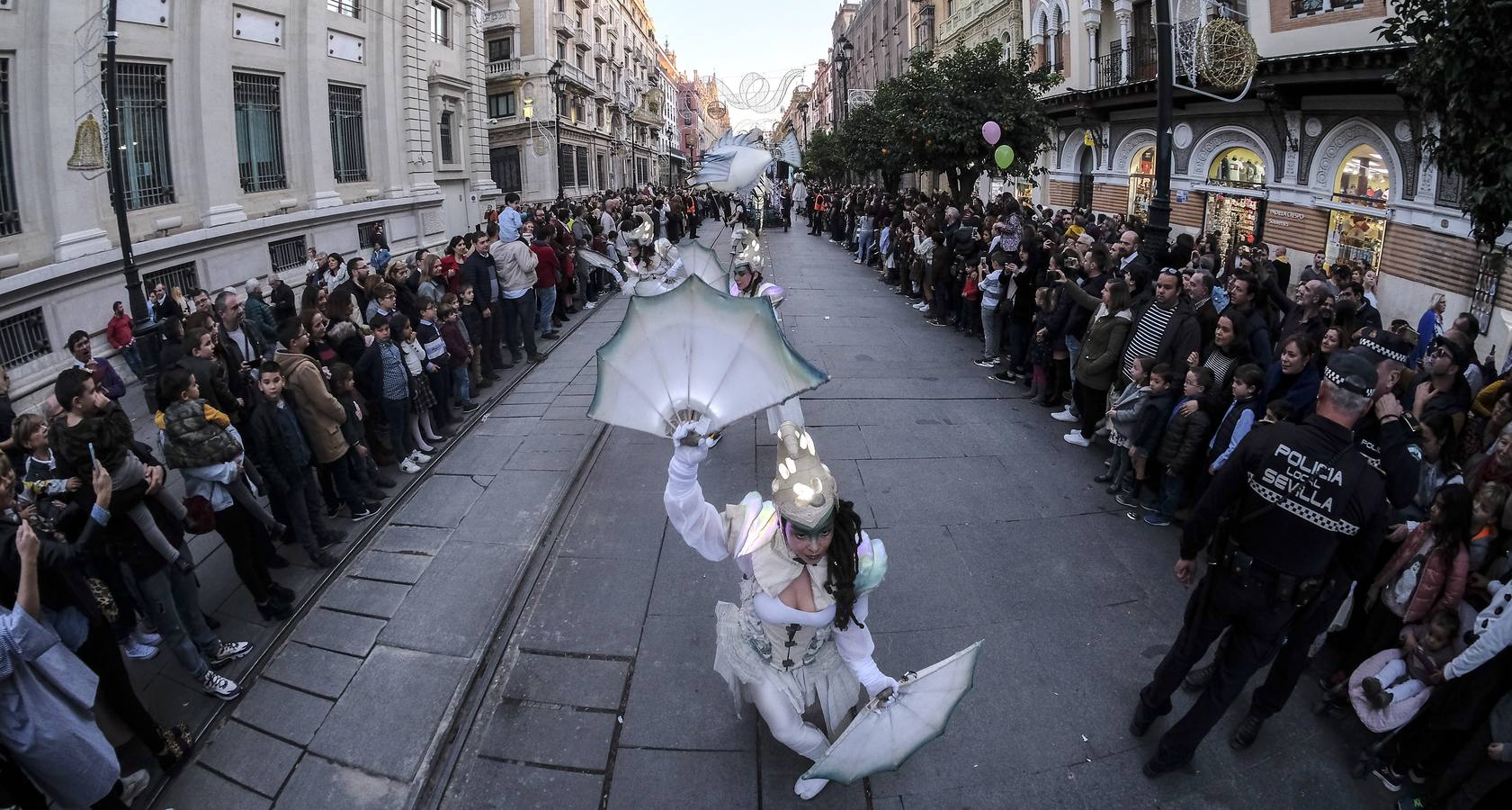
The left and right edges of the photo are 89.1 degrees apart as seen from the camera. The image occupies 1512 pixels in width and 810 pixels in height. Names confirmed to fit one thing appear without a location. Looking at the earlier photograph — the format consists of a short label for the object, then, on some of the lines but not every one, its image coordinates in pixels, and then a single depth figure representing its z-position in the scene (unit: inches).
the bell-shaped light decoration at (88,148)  334.5
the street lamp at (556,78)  896.3
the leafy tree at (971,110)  632.4
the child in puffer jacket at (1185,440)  213.9
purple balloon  588.7
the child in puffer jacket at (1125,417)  233.5
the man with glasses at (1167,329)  231.6
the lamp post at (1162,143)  281.4
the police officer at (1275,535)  117.6
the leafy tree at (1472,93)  161.8
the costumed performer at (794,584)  112.3
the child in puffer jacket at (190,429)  169.9
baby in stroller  133.0
